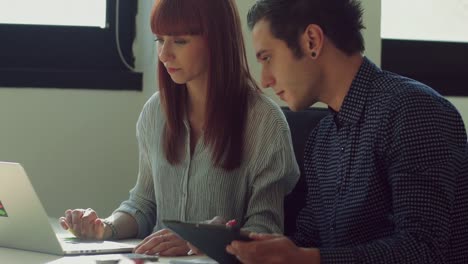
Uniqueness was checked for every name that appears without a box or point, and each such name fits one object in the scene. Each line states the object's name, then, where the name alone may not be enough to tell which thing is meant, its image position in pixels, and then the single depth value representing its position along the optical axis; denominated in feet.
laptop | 7.52
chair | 9.18
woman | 8.91
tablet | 6.52
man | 6.92
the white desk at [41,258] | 7.41
